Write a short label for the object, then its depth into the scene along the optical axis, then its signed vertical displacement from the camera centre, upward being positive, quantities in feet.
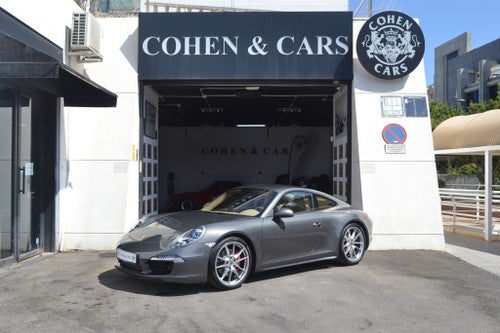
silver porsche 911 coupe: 19.79 -2.54
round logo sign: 31.30 +8.37
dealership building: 28.96 +4.83
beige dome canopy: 38.88 +3.82
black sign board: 31.76 +8.57
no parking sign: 31.78 +2.52
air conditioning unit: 29.01 +8.65
